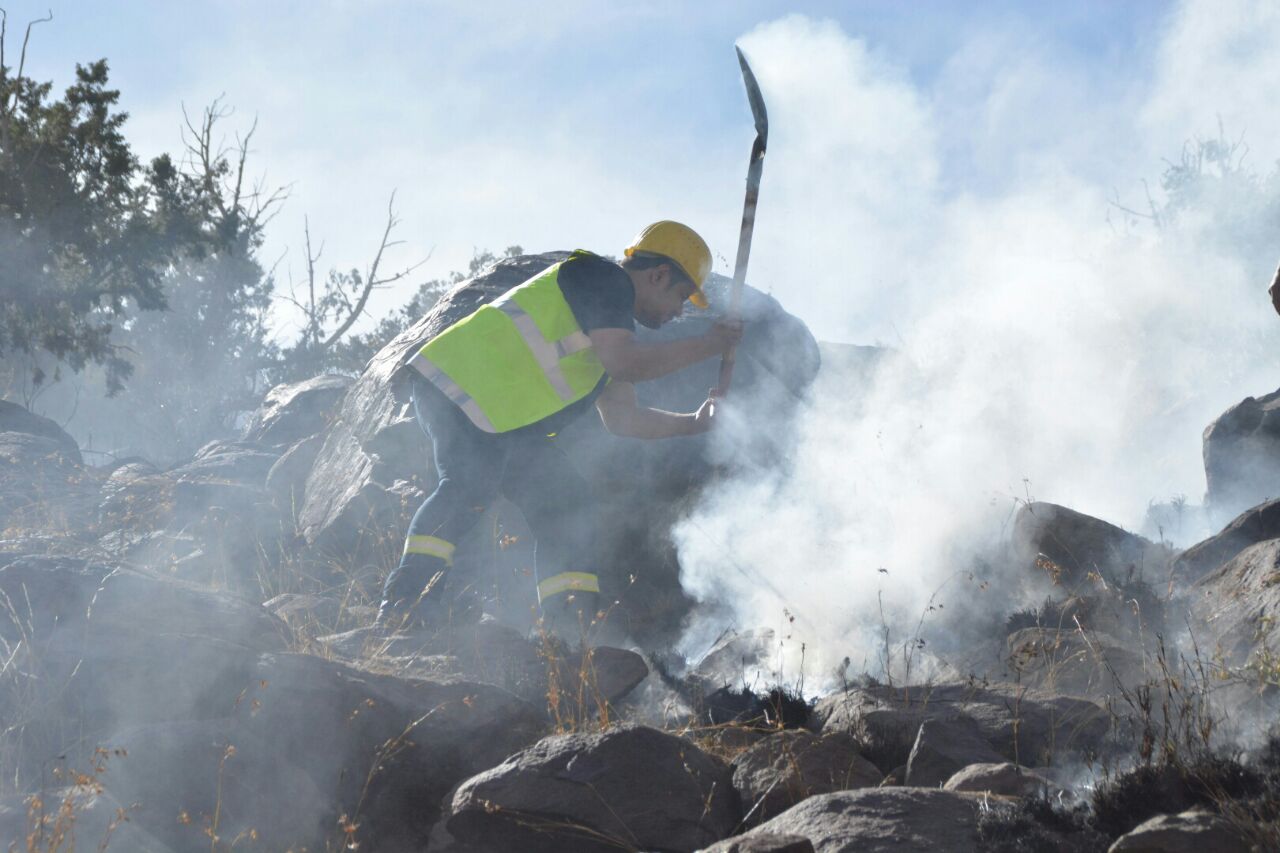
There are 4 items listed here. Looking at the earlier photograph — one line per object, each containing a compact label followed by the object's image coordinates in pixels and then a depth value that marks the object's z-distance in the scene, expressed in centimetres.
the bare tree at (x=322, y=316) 2261
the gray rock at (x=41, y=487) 839
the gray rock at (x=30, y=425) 1259
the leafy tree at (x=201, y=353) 2614
